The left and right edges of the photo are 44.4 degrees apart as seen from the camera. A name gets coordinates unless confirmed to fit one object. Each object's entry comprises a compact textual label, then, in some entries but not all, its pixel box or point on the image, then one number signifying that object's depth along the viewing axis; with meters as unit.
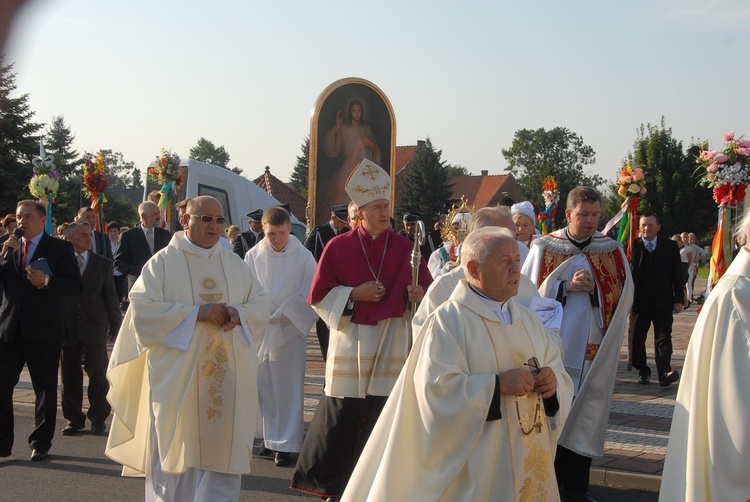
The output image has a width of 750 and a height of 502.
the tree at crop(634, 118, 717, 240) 50.06
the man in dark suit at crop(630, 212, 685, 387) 11.28
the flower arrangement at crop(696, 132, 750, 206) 9.94
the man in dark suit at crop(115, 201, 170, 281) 10.95
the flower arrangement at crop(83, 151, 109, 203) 13.84
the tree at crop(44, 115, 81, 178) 46.79
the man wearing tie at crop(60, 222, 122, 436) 8.79
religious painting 21.36
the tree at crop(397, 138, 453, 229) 58.38
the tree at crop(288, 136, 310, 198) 77.06
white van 18.27
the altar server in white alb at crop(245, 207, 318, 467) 7.89
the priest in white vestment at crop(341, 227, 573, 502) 3.89
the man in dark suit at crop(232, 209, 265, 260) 12.16
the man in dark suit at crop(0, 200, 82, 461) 7.58
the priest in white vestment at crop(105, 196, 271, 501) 5.77
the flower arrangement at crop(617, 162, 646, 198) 10.43
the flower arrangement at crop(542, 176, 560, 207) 15.21
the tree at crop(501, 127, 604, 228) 106.02
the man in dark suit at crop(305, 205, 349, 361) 9.91
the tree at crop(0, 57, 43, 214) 33.14
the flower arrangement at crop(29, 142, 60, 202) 12.11
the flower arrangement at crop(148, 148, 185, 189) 13.84
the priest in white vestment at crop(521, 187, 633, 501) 6.20
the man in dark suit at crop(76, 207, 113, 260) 12.58
